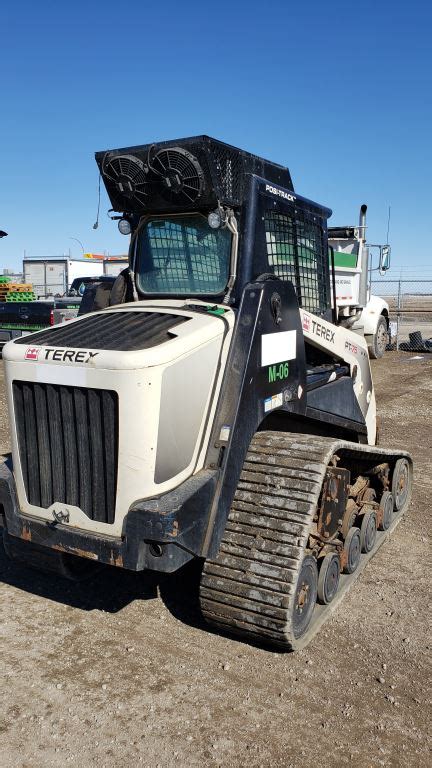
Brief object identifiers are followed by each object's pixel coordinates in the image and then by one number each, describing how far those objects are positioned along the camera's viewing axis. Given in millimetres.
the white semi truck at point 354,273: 13696
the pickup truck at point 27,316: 15148
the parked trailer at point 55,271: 33844
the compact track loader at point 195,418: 3561
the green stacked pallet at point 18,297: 22391
